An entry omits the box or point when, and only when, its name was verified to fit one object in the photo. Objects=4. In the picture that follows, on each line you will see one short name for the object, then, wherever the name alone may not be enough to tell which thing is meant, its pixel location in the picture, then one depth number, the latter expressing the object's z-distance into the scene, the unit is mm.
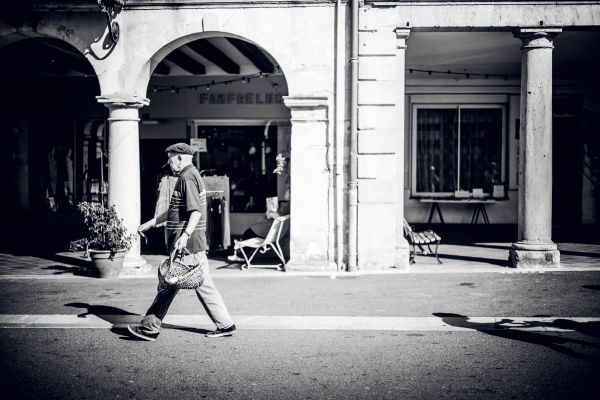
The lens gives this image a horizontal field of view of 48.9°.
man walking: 6668
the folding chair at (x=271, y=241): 11141
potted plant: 10484
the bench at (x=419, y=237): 11469
